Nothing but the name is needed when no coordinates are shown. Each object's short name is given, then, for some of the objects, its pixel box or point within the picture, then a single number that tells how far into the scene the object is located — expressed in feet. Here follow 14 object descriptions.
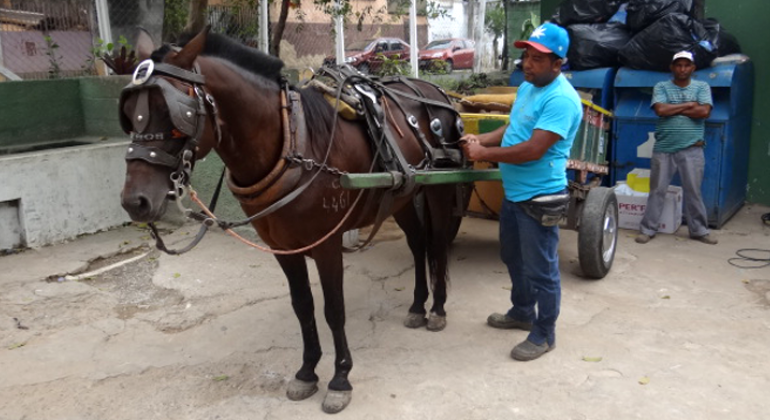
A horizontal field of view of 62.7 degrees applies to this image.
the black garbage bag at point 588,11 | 24.04
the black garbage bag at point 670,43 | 21.04
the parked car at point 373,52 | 26.30
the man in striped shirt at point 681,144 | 19.88
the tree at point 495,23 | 38.49
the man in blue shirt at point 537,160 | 11.25
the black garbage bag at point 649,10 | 21.89
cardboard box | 21.31
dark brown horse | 8.17
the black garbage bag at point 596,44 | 23.21
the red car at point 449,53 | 29.72
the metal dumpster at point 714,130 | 21.29
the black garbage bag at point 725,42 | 22.87
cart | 16.22
